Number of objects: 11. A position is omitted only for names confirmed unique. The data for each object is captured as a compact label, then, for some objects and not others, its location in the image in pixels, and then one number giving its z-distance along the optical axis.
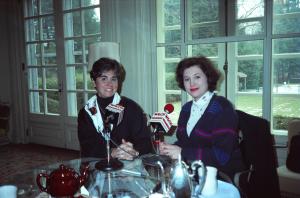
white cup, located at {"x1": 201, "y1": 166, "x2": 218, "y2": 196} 1.21
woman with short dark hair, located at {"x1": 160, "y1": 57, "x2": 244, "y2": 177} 1.56
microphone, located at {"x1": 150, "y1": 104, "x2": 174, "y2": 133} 1.37
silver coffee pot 1.08
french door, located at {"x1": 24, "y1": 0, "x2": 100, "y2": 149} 4.14
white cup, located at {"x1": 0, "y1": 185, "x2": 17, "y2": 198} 1.18
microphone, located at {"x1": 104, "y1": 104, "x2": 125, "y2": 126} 1.68
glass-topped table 1.31
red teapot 1.10
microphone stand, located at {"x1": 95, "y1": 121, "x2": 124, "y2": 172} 1.56
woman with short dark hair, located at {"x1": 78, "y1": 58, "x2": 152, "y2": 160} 2.05
